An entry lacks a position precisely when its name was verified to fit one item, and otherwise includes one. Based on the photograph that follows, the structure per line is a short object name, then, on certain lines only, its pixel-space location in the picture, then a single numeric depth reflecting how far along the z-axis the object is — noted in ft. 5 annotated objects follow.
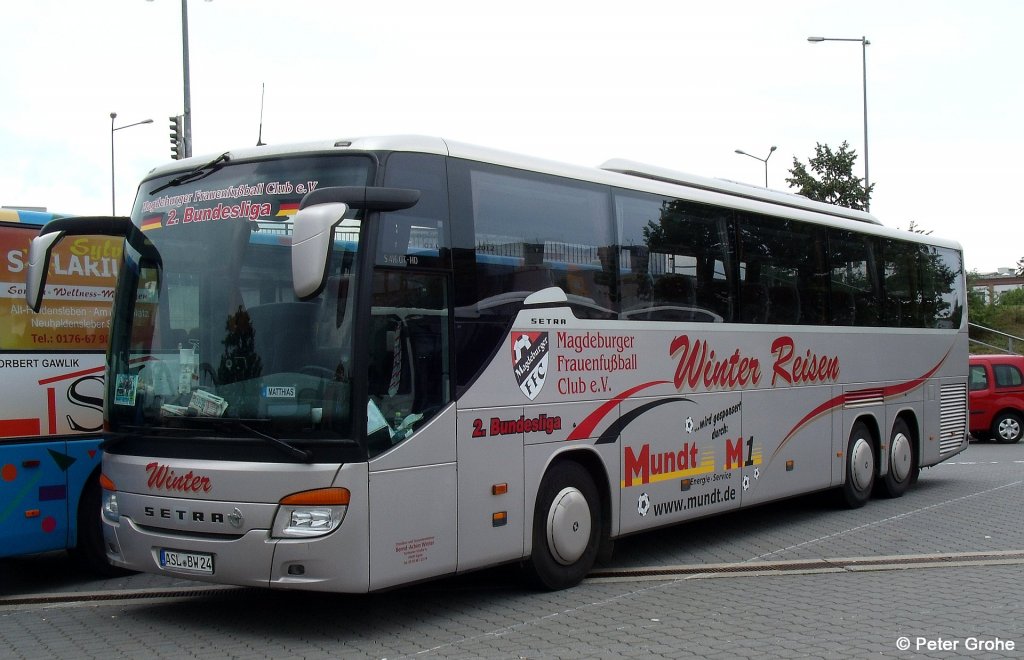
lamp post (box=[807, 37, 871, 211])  109.44
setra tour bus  22.65
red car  81.87
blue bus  29.32
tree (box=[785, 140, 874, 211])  111.34
